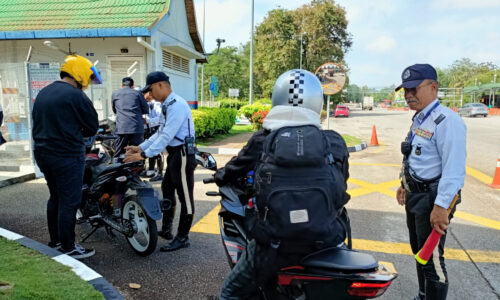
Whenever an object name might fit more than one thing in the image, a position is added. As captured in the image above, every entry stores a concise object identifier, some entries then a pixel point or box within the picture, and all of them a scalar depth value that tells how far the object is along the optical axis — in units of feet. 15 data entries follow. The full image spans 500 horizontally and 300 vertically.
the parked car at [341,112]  128.57
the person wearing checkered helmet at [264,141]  6.03
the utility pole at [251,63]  71.97
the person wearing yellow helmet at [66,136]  11.26
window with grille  45.50
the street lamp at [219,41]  106.72
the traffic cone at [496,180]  22.86
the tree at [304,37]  132.98
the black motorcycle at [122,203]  12.18
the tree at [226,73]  199.82
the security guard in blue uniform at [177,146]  12.57
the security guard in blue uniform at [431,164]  7.76
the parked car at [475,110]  119.55
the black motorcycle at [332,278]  5.51
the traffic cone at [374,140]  45.56
